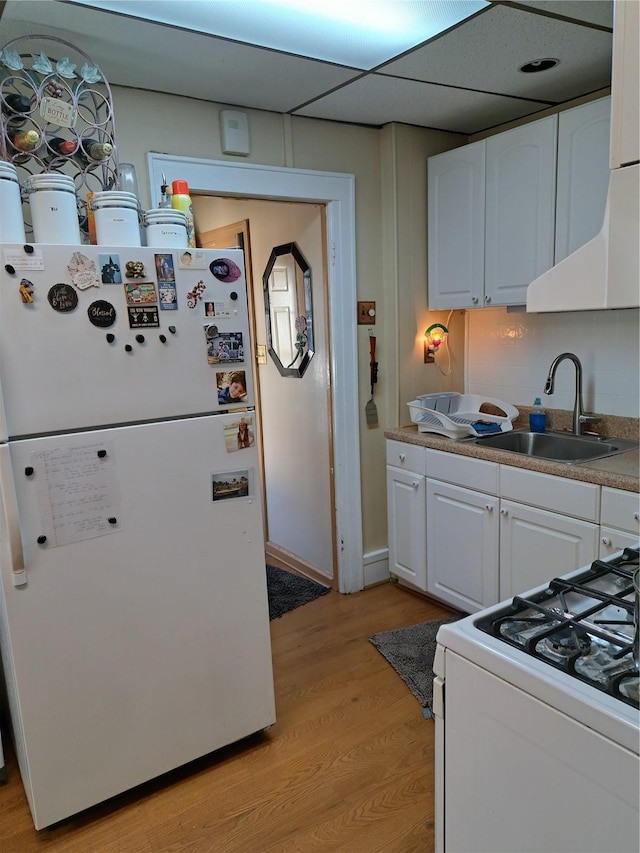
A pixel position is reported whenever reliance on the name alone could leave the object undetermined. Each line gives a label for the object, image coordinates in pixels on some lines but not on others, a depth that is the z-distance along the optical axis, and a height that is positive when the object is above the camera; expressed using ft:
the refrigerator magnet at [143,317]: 5.98 +0.11
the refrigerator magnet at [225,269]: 6.44 +0.58
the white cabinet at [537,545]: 7.62 -3.04
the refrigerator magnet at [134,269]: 5.92 +0.57
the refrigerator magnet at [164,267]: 6.10 +0.59
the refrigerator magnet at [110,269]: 5.77 +0.56
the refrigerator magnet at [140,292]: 5.95 +0.35
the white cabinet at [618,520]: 6.97 -2.44
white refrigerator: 5.56 -1.87
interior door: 10.71 -1.71
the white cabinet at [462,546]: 8.91 -3.50
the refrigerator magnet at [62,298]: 5.54 +0.30
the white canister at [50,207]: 5.75 +1.16
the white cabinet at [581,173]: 7.85 +1.80
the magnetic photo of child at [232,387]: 6.58 -0.67
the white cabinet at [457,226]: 9.63 +1.44
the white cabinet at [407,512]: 10.05 -3.28
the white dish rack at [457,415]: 9.59 -1.66
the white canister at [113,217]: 6.01 +1.09
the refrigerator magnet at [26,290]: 5.38 +0.37
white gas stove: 2.99 -2.18
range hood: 3.12 +0.25
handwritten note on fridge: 5.65 -1.52
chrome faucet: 8.98 -1.31
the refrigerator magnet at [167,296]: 6.13 +0.31
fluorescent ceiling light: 5.92 +3.05
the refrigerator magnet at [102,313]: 5.76 +0.15
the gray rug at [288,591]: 10.74 -4.91
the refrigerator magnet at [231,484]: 6.61 -1.74
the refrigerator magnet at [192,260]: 6.23 +0.67
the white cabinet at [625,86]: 3.07 +1.13
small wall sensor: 8.54 +2.68
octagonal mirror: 11.02 +0.23
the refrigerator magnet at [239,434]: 6.62 -1.20
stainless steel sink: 8.70 -2.00
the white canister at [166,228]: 6.37 +1.02
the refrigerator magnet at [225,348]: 6.49 -0.25
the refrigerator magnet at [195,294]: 6.31 +0.32
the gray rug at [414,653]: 8.15 -4.86
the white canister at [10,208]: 5.50 +1.13
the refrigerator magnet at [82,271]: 5.62 +0.54
